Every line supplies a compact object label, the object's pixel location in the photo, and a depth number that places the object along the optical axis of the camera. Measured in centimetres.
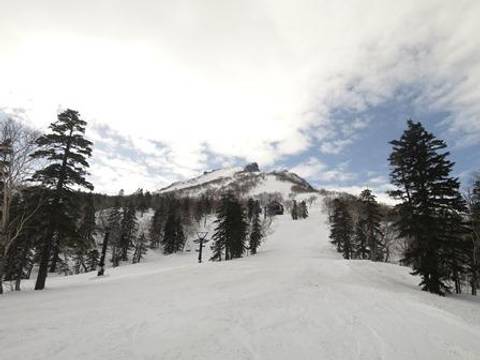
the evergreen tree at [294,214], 11998
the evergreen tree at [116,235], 5080
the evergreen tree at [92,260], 5184
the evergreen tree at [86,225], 5016
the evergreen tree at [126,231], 6072
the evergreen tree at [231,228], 4520
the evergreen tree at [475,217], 2223
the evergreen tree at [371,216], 3759
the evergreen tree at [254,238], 5541
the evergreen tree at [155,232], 7740
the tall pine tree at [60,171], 1895
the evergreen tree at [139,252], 6114
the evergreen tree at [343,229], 4903
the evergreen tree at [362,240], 4384
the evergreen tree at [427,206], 1756
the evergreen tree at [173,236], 7231
